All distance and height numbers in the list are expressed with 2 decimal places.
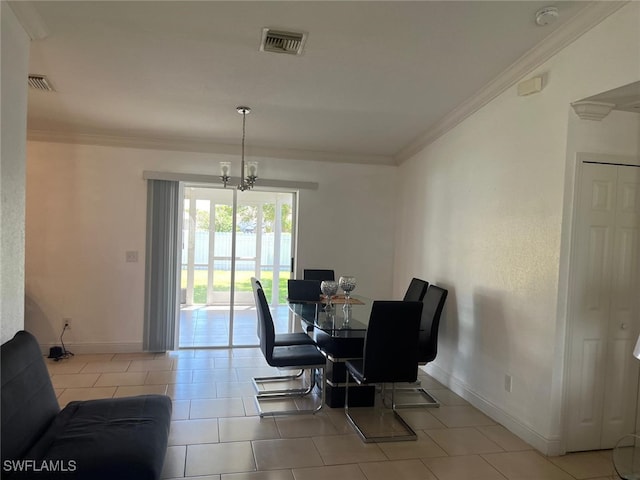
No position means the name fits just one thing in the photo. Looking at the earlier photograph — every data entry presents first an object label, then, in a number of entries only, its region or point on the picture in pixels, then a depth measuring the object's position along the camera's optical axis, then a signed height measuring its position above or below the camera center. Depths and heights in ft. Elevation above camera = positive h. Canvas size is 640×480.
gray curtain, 15.57 -1.38
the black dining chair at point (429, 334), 11.69 -2.86
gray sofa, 5.87 -3.42
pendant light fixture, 12.56 +1.69
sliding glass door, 16.69 -1.27
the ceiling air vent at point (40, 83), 10.63 +3.57
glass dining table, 10.97 -3.24
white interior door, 8.88 -1.44
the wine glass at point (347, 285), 12.55 -1.63
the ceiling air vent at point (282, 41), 8.39 +3.88
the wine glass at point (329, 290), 12.37 -1.76
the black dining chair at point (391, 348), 9.53 -2.65
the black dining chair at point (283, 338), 11.08 -3.24
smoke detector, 7.67 +4.15
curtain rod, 15.42 +1.77
